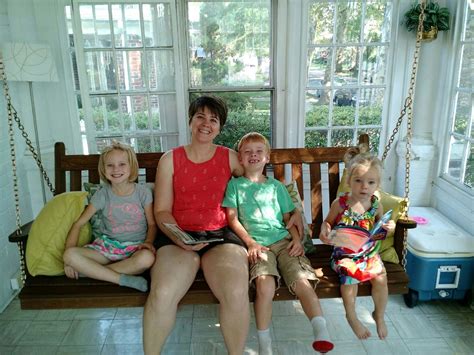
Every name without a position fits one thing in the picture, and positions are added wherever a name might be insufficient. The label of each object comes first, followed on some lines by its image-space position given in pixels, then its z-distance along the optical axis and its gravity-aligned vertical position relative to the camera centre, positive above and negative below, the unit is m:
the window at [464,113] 2.81 -0.26
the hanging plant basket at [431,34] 2.84 +0.31
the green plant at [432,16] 2.80 +0.43
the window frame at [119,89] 2.83 +0.00
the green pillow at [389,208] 2.04 -0.70
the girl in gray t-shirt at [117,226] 1.92 -0.76
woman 1.73 -0.80
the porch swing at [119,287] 1.79 -0.95
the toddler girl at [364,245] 1.87 -0.79
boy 1.87 -0.74
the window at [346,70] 3.02 +0.07
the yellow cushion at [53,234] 1.96 -0.77
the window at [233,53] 2.93 +0.21
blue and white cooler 2.52 -1.19
